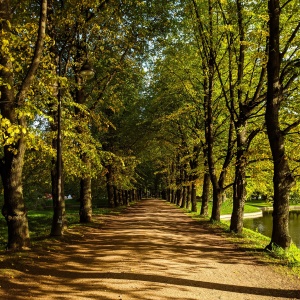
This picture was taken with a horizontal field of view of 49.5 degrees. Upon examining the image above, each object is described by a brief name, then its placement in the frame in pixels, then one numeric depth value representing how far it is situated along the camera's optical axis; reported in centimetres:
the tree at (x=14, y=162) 823
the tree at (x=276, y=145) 905
